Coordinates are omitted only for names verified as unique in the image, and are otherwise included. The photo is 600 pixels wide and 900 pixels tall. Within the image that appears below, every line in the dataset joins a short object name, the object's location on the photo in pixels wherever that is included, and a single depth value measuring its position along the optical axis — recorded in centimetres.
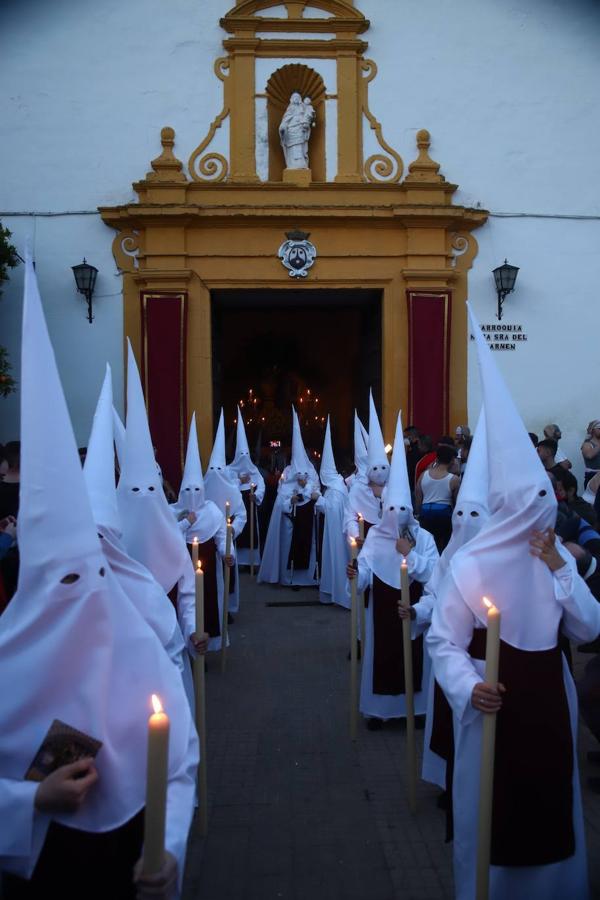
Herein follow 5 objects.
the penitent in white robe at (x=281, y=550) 1059
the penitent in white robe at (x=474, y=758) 290
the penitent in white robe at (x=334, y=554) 933
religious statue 1218
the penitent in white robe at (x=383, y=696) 535
